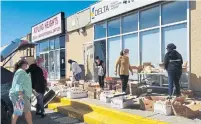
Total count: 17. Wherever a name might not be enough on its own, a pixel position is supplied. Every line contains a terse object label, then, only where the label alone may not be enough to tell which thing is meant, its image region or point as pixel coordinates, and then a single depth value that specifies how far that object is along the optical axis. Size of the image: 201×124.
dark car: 4.64
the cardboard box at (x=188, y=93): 5.54
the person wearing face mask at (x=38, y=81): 5.29
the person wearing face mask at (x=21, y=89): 4.18
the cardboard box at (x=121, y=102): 5.22
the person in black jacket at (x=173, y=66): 5.36
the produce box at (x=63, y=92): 7.39
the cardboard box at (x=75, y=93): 6.88
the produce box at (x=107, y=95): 5.96
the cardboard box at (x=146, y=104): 4.84
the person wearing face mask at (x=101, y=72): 7.68
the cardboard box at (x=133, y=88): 6.44
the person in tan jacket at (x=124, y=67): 6.33
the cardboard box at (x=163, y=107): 4.46
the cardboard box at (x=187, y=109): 4.19
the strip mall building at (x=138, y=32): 5.87
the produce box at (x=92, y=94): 6.68
